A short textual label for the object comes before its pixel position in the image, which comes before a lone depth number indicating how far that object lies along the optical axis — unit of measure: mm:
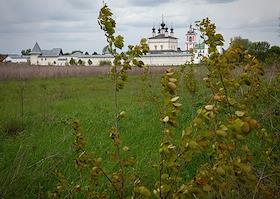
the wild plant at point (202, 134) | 1768
